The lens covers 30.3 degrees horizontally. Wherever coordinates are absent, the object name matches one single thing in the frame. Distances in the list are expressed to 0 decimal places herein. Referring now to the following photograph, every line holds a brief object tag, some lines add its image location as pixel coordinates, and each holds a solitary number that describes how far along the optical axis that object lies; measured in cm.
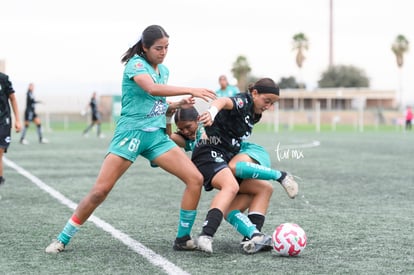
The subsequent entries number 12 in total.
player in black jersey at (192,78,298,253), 667
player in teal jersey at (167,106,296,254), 700
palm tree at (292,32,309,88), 10044
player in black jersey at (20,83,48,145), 2831
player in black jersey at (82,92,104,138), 3479
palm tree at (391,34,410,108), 9931
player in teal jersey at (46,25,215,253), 654
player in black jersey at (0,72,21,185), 1107
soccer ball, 638
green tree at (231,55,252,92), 10756
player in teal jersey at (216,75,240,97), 2025
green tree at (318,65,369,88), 10925
